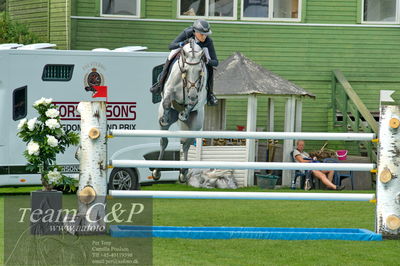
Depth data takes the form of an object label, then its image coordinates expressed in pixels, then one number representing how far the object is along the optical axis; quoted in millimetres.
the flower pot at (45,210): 10516
